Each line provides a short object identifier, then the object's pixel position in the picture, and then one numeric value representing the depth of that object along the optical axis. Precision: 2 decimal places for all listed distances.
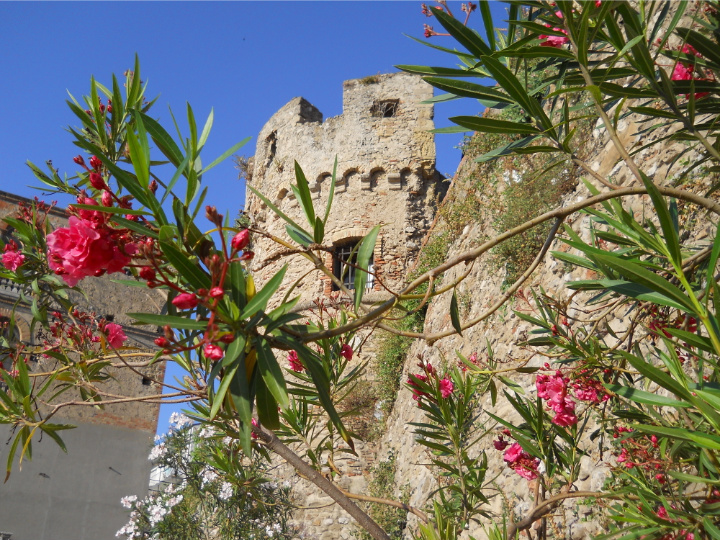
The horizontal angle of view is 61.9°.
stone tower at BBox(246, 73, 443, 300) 10.78
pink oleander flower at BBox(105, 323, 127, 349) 2.27
